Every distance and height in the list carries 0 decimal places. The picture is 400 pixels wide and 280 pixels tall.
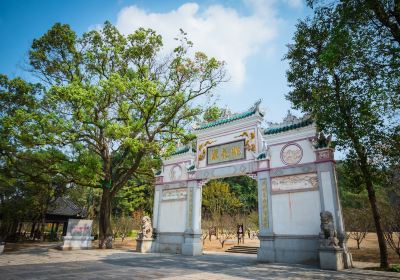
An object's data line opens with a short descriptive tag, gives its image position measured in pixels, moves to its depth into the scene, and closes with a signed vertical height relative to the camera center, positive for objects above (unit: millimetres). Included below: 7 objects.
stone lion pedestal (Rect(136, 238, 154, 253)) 12836 -1098
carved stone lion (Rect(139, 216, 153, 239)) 13156 -352
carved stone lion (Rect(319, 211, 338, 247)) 7955 -169
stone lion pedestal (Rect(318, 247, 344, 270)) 7620 -889
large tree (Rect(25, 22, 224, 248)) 11422 +5360
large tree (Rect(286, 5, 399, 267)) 6930 +3752
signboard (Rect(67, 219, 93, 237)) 13905 -382
